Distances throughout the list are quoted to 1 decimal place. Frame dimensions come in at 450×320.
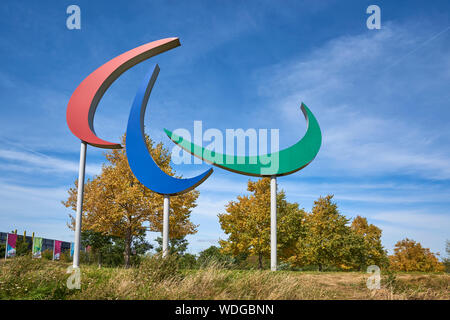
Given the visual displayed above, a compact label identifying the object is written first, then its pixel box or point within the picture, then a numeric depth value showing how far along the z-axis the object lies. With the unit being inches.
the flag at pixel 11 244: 1123.9
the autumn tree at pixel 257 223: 809.5
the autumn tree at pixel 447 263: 1218.4
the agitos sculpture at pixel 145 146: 452.4
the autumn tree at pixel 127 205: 703.7
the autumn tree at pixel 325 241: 880.9
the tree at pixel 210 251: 1355.6
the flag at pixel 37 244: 1246.0
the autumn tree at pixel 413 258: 1161.4
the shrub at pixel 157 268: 366.6
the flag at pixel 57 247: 1431.2
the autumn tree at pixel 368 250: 907.4
